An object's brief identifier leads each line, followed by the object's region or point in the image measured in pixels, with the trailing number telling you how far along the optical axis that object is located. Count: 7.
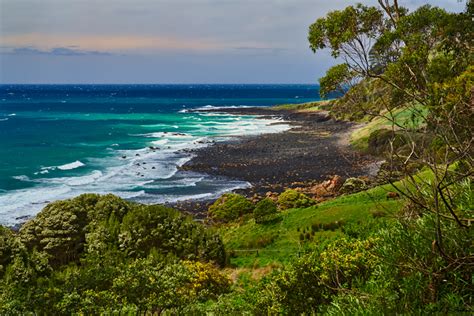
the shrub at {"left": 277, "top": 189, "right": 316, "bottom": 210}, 42.84
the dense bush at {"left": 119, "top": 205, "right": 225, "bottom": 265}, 26.56
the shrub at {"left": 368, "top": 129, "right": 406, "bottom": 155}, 67.28
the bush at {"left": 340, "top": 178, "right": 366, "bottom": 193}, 46.75
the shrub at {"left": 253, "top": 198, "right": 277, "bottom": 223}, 35.66
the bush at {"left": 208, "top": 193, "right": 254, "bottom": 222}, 42.06
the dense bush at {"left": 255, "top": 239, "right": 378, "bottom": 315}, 14.09
